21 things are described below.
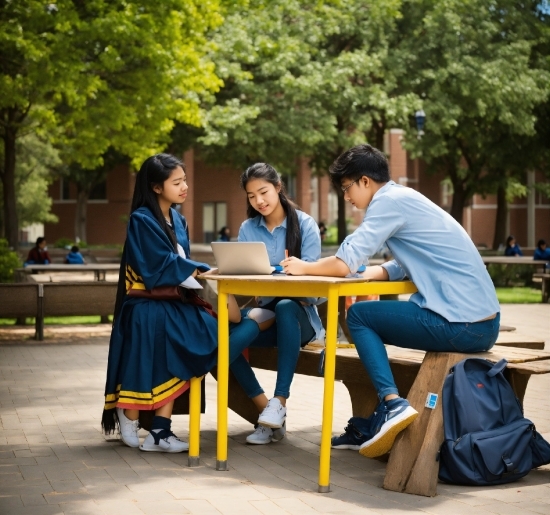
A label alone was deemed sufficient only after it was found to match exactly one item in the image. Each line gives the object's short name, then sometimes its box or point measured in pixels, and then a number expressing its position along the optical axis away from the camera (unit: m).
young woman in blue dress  5.86
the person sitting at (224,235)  39.54
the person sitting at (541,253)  25.03
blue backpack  4.95
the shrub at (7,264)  16.91
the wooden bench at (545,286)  20.95
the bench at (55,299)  12.70
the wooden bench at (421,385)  4.91
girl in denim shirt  5.95
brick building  59.19
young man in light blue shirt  5.12
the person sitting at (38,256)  23.64
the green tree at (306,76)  26.19
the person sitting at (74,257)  24.25
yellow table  4.96
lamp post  27.53
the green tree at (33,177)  42.59
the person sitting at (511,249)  31.33
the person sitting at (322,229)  50.10
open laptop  5.36
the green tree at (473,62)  28.03
